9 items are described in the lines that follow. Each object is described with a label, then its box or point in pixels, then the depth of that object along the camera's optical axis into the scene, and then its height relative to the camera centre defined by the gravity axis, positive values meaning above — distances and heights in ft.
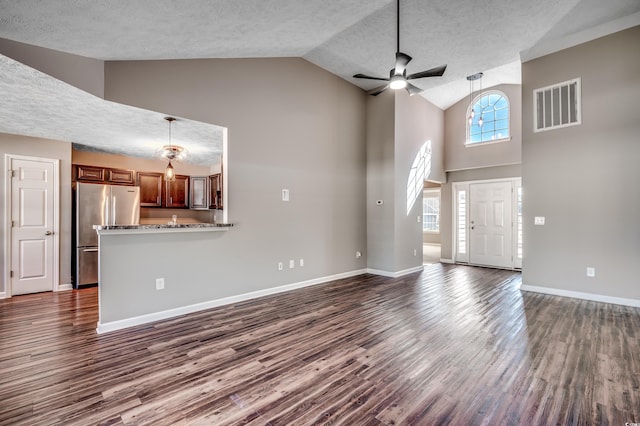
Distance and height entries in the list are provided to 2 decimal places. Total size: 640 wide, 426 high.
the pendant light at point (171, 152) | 14.08 +3.00
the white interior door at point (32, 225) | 14.92 -0.71
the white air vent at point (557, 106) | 14.46 +5.61
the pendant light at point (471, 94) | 20.47 +9.76
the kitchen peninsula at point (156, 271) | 10.32 -2.34
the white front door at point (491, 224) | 22.21 -0.93
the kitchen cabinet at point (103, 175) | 17.23 +2.36
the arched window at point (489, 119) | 22.53 +7.64
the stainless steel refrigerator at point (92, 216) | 16.48 -0.23
